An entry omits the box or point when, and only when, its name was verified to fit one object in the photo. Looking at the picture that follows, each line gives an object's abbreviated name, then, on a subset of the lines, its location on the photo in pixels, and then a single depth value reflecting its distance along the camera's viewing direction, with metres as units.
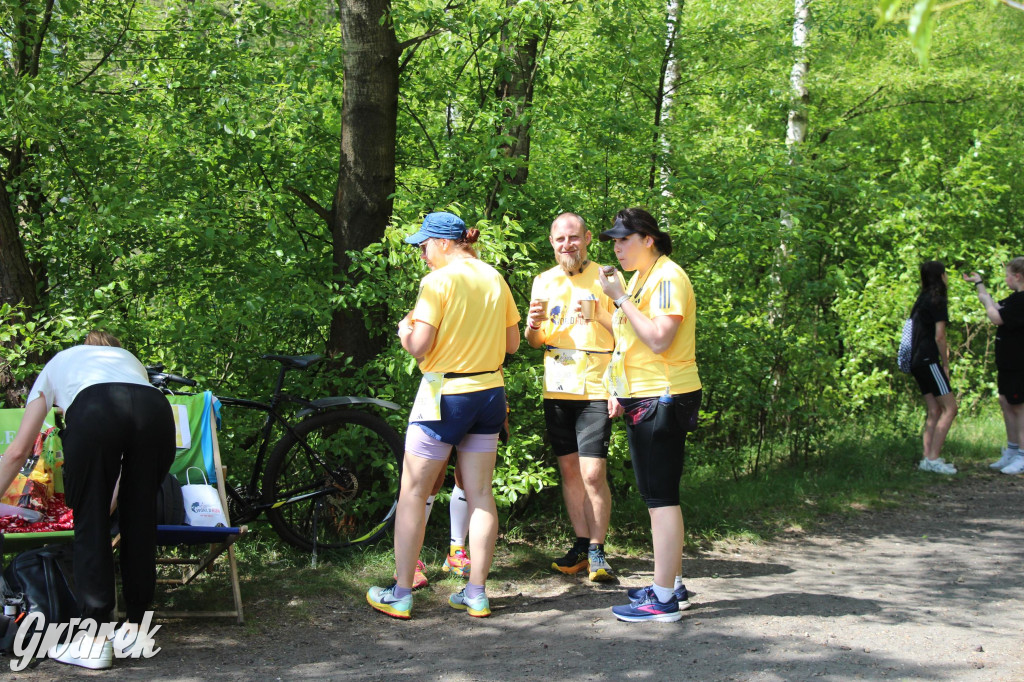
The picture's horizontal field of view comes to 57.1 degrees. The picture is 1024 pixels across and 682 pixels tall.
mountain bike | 5.41
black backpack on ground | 3.98
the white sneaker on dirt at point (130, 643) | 3.97
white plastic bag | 4.67
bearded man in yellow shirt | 5.00
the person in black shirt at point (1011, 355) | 8.48
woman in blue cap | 4.39
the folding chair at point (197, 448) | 4.90
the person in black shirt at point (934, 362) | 8.27
